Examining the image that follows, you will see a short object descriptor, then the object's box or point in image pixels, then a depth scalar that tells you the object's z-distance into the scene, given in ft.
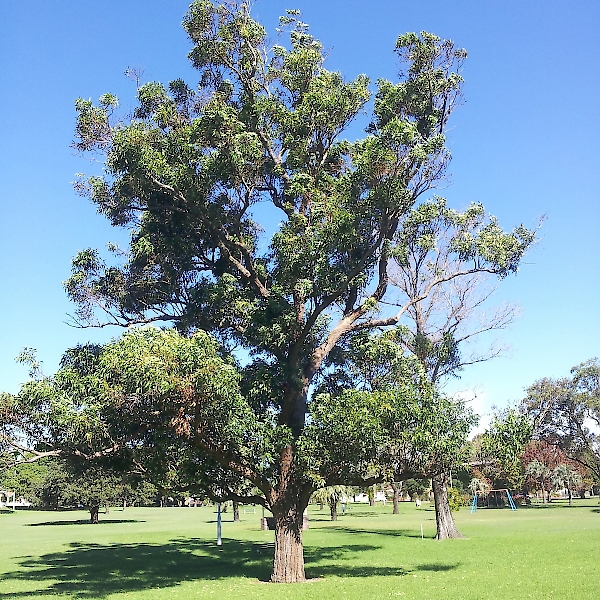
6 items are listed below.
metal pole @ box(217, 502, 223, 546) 98.99
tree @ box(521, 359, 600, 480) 197.26
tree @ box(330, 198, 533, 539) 59.93
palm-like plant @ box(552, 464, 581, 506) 236.22
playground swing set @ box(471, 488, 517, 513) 252.21
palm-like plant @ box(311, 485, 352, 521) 151.33
